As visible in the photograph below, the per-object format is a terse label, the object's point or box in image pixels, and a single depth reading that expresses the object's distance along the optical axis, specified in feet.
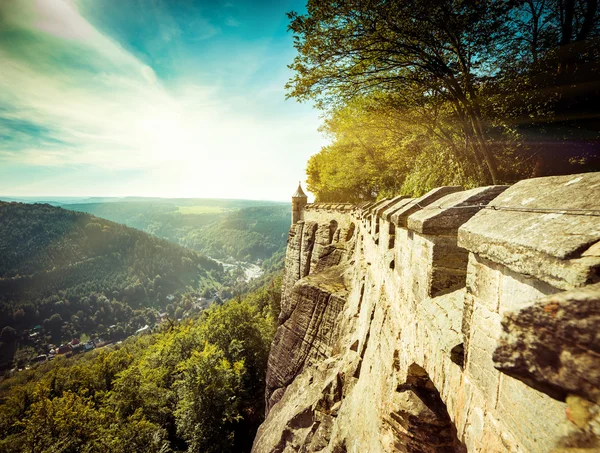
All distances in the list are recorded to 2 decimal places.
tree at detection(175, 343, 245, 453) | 53.83
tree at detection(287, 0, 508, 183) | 20.48
